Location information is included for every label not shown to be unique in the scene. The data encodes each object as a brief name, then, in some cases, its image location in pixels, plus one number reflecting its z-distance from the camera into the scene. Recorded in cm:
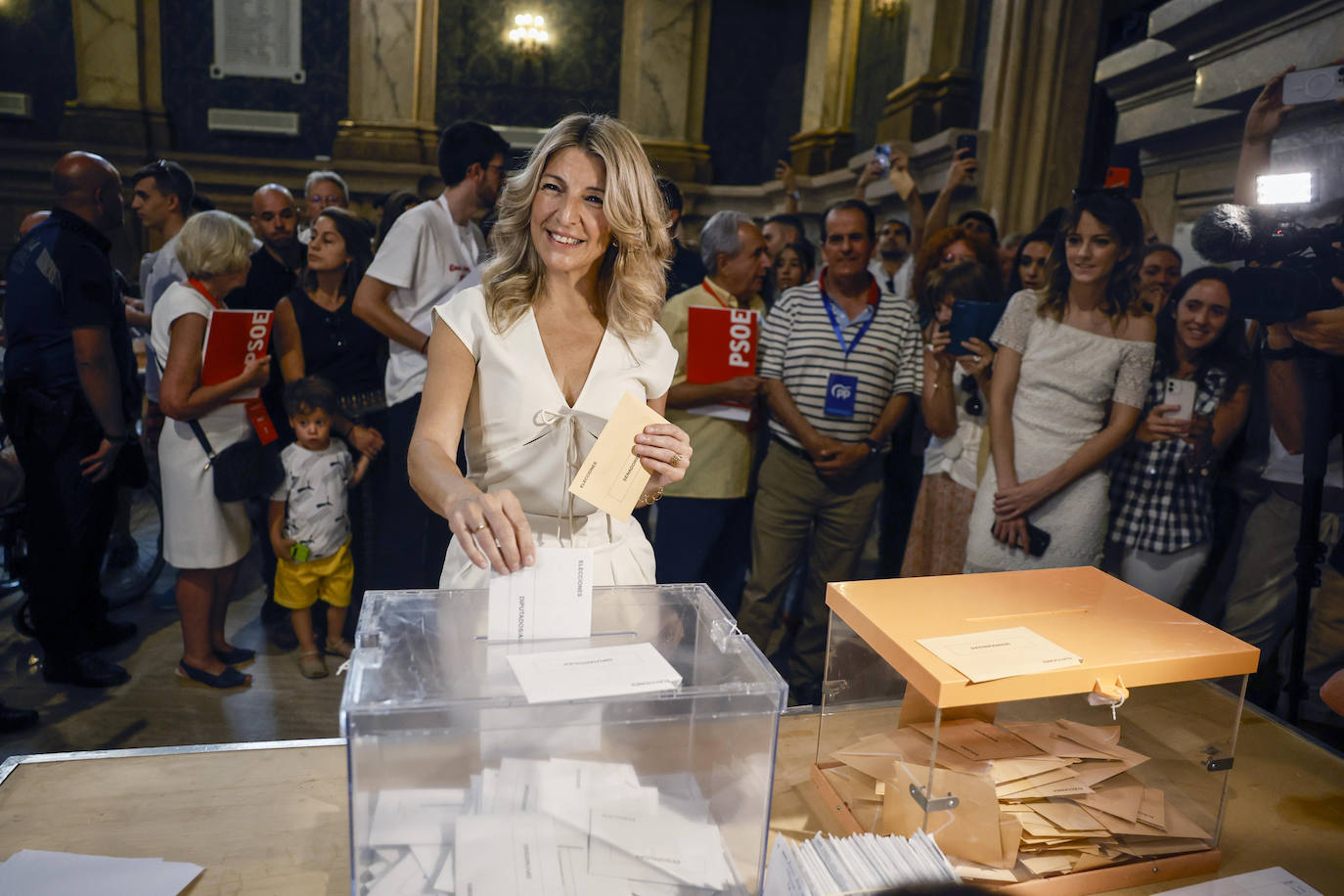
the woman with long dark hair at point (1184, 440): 242
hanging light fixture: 902
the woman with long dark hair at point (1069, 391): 243
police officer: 271
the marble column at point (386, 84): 804
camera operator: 222
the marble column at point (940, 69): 487
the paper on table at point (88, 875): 99
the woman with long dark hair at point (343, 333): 323
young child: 313
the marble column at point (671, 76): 871
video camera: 211
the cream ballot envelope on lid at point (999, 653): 108
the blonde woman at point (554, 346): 152
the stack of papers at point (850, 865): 89
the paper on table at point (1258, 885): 112
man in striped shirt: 290
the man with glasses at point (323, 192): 443
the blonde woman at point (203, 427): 278
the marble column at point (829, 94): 694
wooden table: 108
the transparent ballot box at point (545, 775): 85
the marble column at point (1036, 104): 386
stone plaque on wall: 833
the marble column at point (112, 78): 718
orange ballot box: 112
